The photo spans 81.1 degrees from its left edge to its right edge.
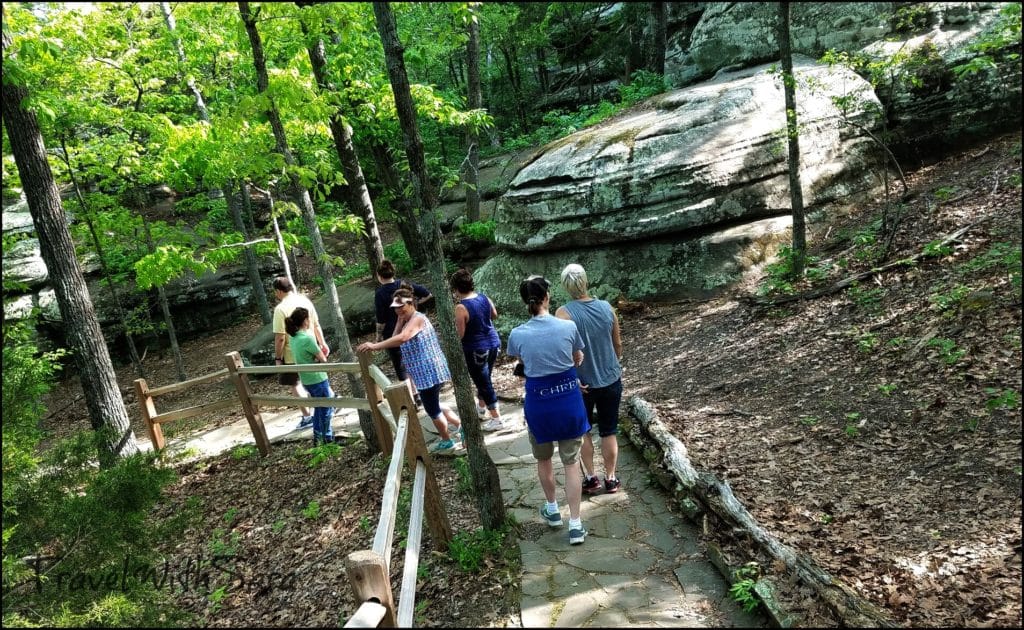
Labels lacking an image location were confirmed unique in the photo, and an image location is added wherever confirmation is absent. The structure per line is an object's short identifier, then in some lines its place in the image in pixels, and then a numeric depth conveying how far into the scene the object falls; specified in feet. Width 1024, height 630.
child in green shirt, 24.35
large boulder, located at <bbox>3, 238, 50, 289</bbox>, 53.52
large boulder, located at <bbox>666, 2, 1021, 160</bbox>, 32.14
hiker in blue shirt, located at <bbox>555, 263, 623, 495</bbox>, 15.76
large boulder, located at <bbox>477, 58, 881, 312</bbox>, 32.17
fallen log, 10.21
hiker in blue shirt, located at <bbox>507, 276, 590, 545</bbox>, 14.23
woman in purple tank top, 20.80
